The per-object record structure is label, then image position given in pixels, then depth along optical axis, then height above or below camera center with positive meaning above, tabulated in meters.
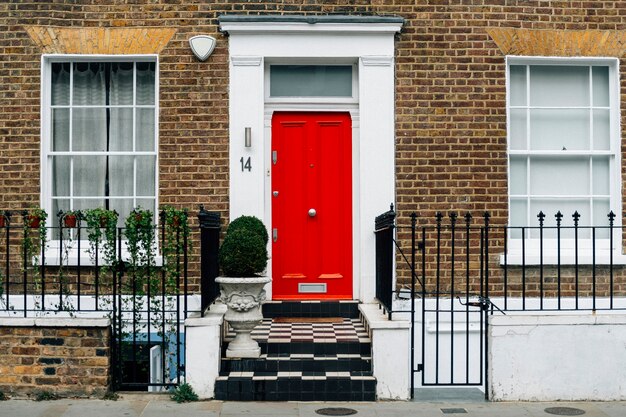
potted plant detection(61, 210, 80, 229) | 10.26 +0.07
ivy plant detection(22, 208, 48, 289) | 8.87 -0.13
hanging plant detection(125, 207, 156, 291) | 8.90 -0.19
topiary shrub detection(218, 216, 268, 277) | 8.53 -0.26
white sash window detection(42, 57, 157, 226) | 10.68 +1.10
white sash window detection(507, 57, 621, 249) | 10.77 +1.01
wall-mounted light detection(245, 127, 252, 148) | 10.42 +1.02
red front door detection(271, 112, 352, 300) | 10.73 +0.22
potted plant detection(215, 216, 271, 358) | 8.54 -0.54
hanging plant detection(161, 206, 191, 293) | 8.85 -0.12
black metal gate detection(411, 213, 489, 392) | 10.23 -0.81
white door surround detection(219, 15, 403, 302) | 10.45 +1.54
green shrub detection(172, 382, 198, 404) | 8.31 -1.53
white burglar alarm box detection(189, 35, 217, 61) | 10.43 +2.06
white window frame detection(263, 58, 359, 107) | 10.73 +1.52
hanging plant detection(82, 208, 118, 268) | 8.87 -0.01
